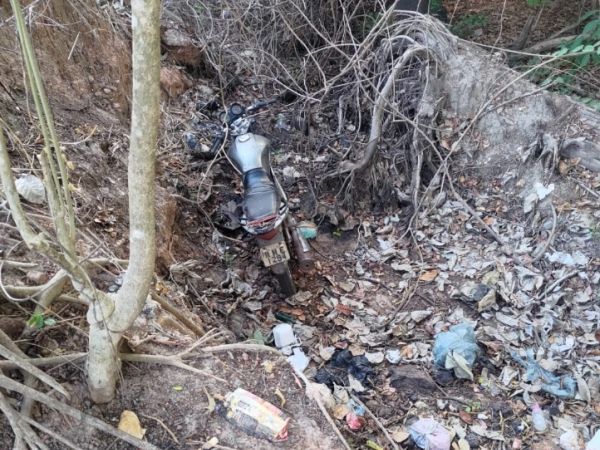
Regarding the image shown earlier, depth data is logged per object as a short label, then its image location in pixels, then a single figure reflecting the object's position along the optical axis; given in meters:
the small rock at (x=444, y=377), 2.99
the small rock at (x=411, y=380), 2.98
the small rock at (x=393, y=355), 3.17
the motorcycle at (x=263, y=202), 3.28
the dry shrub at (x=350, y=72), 4.32
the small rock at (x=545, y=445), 2.66
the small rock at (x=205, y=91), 5.15
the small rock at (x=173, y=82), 4.75
